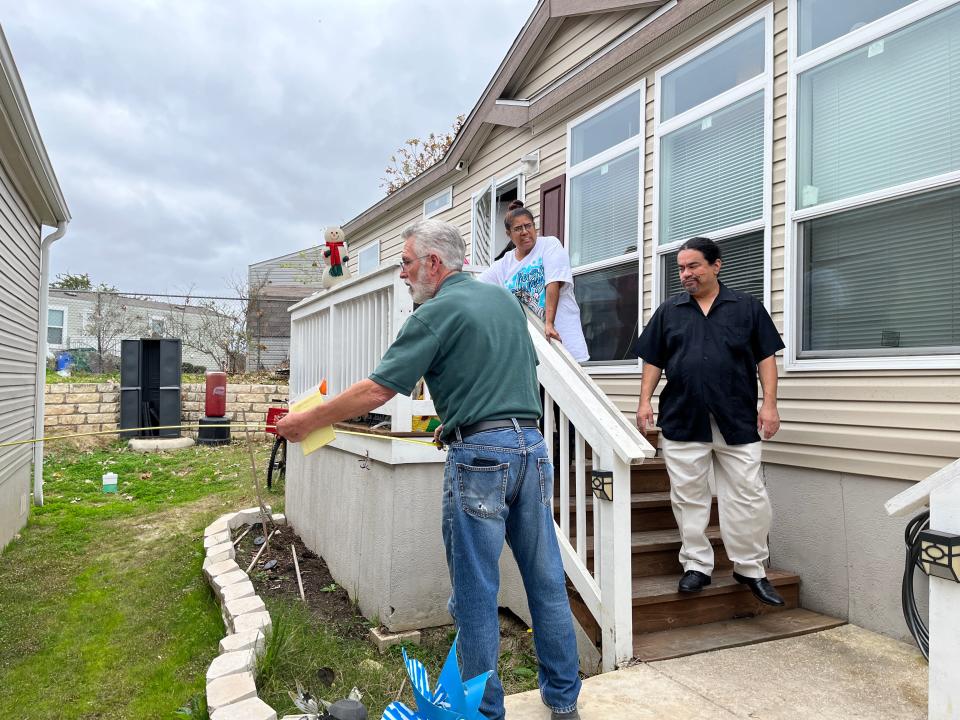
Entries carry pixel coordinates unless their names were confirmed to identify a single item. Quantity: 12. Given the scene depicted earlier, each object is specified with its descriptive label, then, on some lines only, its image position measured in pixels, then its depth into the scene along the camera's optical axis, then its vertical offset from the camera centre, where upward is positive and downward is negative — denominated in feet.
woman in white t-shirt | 12.96 +1.97
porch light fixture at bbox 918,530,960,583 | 6.20 -1.59
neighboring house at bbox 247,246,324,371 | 49.11 +3.95
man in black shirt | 10.04 -0.56
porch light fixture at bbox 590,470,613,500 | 8.98 -1.41
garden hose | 9.09 -2.87
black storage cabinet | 36.06 -0.53
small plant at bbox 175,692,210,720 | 8.59 -4.41
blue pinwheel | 5.28 -2.61
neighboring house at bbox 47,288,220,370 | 45.70 +3.73
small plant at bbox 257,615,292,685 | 9.53 -4.02
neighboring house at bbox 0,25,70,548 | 17.22 +3.12
